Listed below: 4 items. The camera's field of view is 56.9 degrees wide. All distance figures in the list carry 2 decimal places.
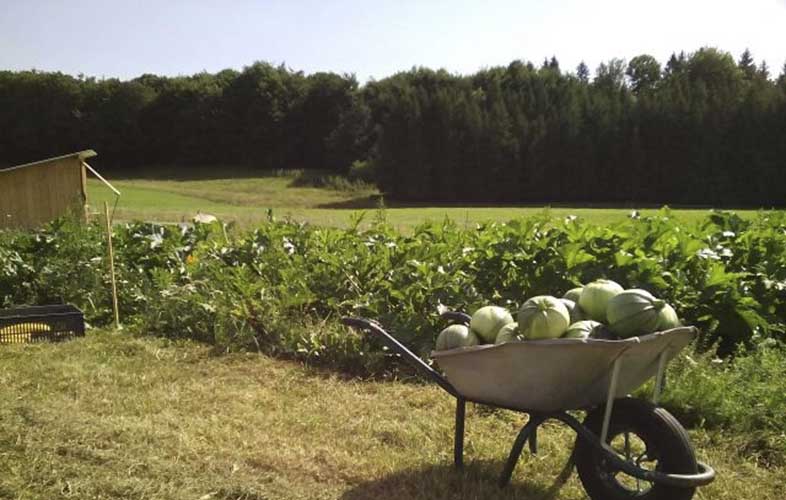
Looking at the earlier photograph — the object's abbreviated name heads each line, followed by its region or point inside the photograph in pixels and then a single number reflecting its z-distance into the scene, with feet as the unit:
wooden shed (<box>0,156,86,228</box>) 48.03
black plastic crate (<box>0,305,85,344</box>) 19.74
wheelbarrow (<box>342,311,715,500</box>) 8.76
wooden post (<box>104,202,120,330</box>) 21.09
